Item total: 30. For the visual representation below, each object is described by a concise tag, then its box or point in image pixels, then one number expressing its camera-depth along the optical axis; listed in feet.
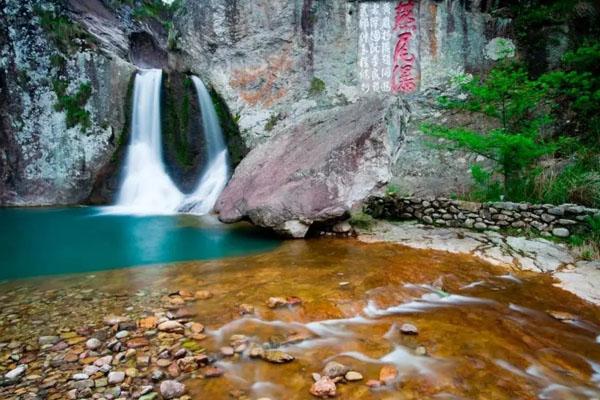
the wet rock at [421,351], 8.93
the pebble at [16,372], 8.04
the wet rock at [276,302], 11.66
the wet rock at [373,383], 7.76
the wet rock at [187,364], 8.34
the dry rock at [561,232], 18.58
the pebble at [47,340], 9.43
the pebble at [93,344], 9.17
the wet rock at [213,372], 8.15
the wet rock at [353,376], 7.96
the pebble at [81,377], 7.95
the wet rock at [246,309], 11.23
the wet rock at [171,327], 10.05
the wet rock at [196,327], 10.05
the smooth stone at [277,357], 8.65
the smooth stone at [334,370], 8.07
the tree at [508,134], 20.89
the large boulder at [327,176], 20.10
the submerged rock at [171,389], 7.42
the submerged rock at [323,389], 7.47
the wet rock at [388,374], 7.93
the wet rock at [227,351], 8.95
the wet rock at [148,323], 10.25
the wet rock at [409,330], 9.90
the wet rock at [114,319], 10.44
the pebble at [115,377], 7.88
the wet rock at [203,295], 12.41
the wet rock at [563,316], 11.08
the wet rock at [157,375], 7.96
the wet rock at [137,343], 9.24
